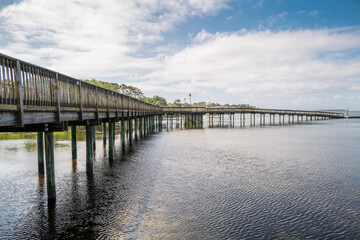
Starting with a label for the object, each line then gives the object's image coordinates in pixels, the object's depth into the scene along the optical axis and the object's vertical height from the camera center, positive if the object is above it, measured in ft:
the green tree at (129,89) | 312.21 +36.47
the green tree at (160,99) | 584.60 +32.50
